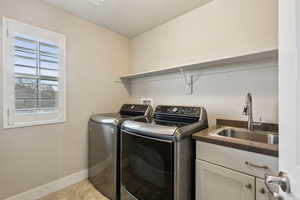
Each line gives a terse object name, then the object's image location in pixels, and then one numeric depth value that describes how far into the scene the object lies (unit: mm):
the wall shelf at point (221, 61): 1300
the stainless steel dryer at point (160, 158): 1225
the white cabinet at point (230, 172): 958
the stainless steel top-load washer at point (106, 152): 1698
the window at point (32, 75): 1528
